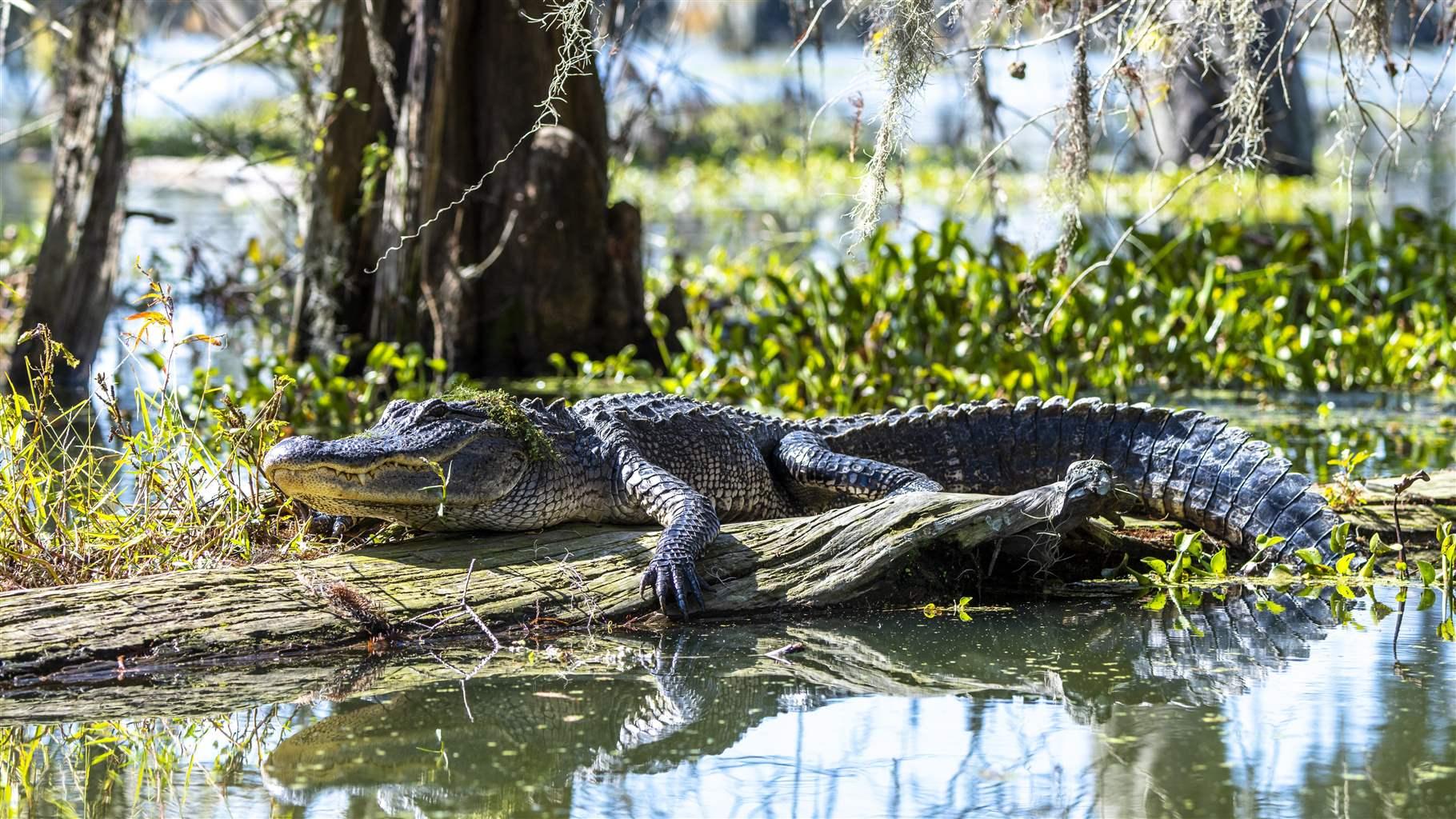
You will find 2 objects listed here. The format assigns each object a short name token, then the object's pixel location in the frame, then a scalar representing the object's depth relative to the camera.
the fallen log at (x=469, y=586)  8.32
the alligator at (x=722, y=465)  9.77
